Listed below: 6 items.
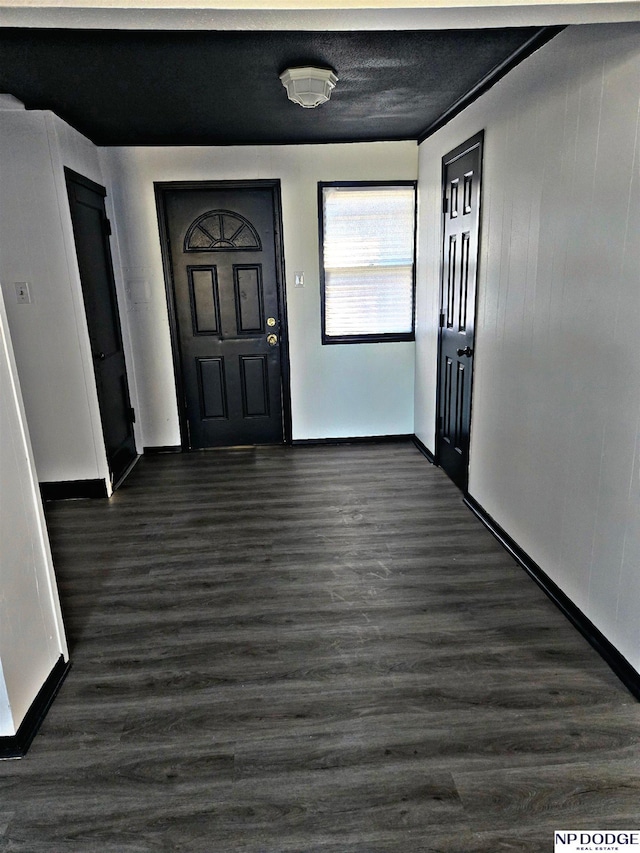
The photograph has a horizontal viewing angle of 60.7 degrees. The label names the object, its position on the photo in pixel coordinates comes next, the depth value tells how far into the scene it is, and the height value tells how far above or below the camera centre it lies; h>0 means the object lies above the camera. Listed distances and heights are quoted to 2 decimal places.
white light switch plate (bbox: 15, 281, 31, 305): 3.60 -0.02
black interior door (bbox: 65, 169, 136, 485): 3.78 -0.21
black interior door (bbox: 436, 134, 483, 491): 3.39 -0.18
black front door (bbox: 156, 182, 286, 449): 4.48 -0.22
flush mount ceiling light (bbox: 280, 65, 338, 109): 2.74 +0.98
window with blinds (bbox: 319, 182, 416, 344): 4.54 +0.13
